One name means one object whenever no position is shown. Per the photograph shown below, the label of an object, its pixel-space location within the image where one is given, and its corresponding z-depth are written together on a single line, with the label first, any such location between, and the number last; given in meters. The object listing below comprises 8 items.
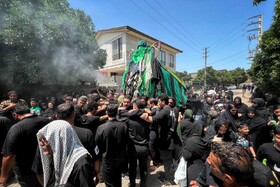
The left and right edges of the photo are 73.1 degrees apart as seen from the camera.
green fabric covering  5.95
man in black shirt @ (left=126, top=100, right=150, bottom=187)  3.74
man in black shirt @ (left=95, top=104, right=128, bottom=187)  3.13
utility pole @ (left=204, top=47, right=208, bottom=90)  35.60
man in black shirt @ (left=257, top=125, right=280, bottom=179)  2.42
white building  19.38
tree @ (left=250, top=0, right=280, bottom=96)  5.76
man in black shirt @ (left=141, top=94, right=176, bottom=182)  4.18
